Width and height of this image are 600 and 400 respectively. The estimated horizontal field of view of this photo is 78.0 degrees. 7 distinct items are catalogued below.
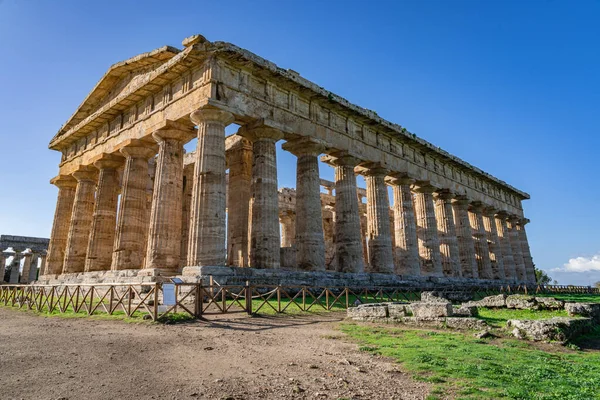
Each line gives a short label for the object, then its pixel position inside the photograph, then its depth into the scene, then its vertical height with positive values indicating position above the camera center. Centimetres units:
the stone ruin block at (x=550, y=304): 1298 -62
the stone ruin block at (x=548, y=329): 801 -94
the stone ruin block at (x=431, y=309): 1026 -60
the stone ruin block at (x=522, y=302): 1340 -57
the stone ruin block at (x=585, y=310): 1101 -72
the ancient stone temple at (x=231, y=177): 1661 +659
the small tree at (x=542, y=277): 7998 +196
